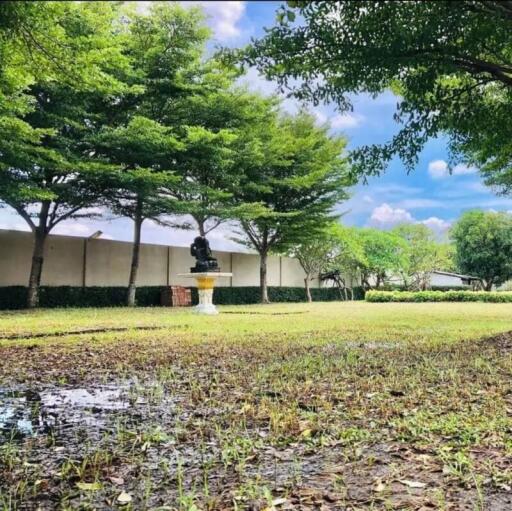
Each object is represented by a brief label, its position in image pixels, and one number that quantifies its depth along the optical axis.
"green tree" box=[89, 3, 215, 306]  13.04
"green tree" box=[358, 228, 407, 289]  26.27
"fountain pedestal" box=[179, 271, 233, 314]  12.78
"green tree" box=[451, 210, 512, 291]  31.44
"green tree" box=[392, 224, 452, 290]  29.11
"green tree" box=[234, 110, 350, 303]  17.33
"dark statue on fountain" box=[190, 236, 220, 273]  13.20
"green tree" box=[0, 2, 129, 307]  10.59
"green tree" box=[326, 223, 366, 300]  21.80
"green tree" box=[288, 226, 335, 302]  22.52
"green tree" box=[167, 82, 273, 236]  14.48
